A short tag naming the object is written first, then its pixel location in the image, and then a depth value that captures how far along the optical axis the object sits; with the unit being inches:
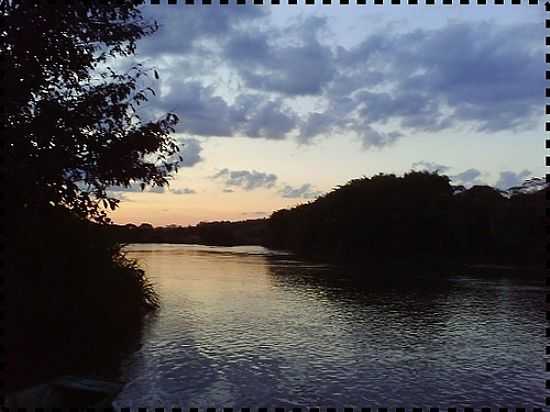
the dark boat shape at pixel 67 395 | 358.9
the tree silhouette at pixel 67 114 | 407.8
